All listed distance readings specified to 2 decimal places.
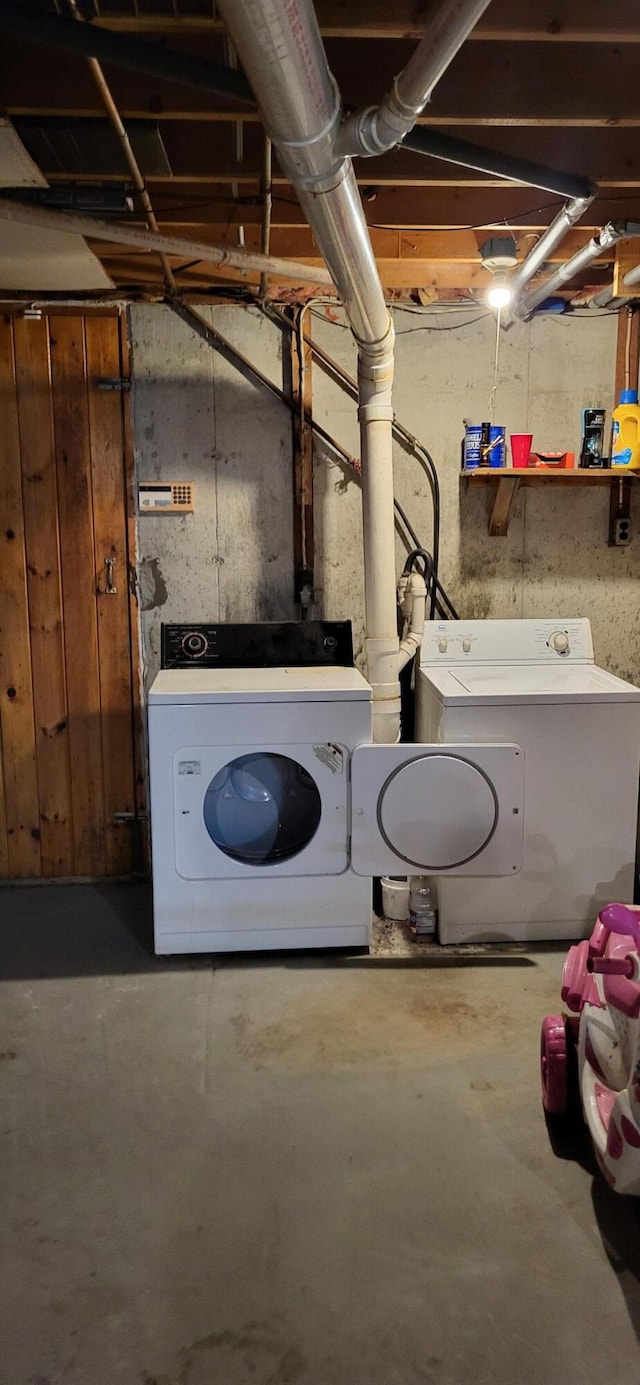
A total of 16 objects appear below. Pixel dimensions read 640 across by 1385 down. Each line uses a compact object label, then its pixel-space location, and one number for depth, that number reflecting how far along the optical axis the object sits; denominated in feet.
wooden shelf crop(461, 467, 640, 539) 10.53
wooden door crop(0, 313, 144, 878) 10.74
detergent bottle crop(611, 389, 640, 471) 10.73
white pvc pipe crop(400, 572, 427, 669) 10.82
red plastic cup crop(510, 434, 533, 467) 10.50
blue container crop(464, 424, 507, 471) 10.66
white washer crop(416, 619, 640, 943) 9.38
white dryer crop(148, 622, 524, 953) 8.90
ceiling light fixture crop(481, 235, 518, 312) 8.66
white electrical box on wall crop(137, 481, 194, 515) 10.96
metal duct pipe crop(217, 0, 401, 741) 4.45
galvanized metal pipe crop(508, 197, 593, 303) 7.56
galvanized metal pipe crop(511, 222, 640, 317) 7.94
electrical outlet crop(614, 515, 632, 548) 11.43
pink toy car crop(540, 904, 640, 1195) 5.37
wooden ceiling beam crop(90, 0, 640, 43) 5.56
